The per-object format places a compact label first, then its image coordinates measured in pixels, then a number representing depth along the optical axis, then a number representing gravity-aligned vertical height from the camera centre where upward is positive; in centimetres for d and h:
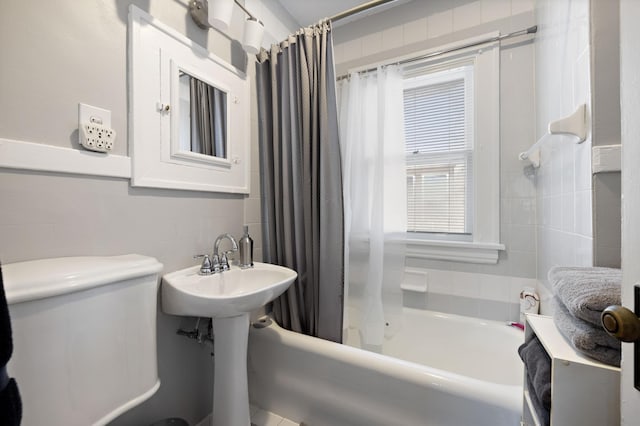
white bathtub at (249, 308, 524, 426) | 91 -72
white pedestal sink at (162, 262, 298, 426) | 95 -45
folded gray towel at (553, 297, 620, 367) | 45 -23
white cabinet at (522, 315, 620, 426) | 45 -32
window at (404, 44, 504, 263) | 156 +36
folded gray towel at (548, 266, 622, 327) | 45 -15
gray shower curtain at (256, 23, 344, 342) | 129 +18
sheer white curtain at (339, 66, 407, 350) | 154 +4
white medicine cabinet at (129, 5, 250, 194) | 100 +44
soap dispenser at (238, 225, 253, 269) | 132 -20
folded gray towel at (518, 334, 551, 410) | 53 -35
